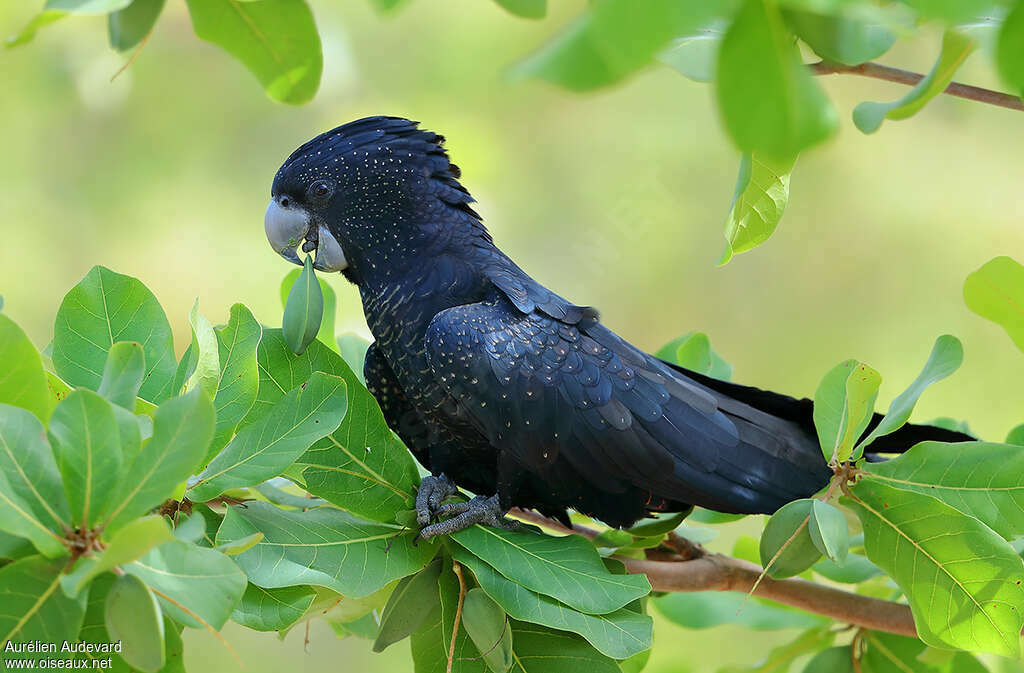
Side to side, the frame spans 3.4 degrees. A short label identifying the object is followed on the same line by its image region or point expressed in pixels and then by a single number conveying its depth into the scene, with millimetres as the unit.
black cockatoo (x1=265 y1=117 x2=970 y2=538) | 11481
